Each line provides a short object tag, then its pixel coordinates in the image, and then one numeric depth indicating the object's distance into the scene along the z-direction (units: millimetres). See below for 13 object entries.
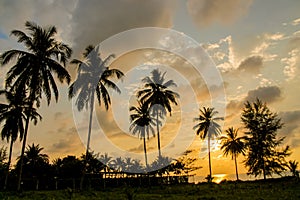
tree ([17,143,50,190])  57844
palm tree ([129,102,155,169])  54781
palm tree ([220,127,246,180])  69125
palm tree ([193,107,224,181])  64500
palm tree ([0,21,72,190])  31391
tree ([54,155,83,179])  56594
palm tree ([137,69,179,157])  49844
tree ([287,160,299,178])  49272
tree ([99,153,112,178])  63056
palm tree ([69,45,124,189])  38500
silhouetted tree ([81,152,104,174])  61494
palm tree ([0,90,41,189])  43719
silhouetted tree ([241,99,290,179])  51469
